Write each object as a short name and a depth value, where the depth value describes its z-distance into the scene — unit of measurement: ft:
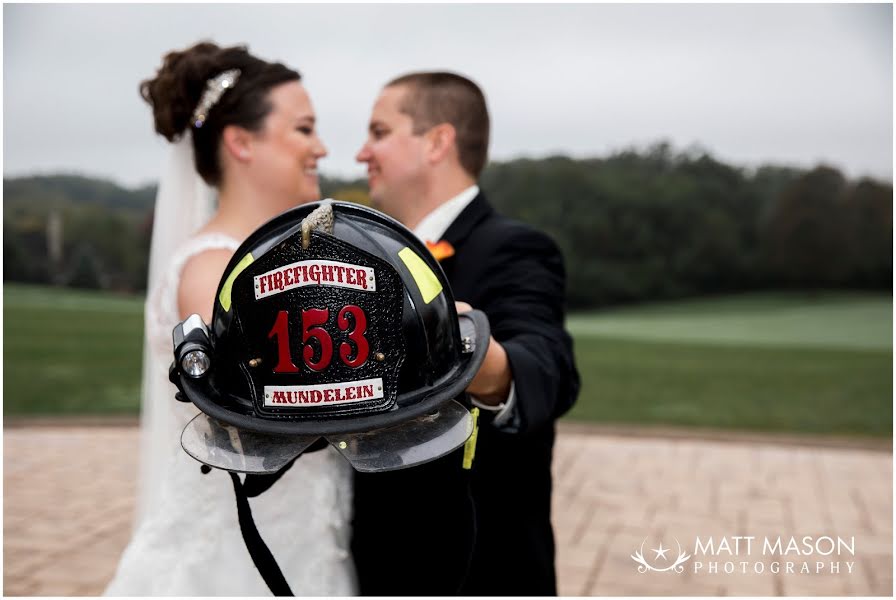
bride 8.03
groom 7.32
